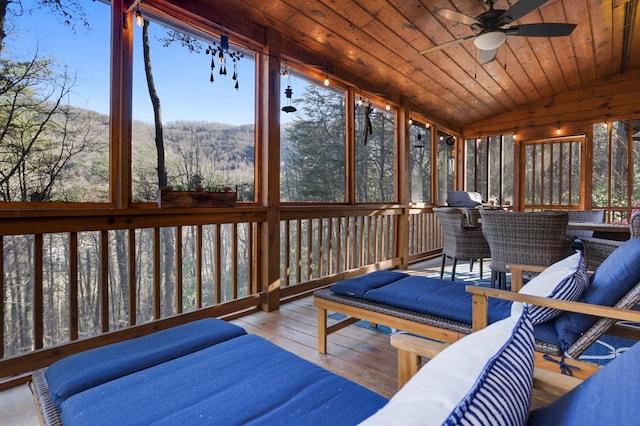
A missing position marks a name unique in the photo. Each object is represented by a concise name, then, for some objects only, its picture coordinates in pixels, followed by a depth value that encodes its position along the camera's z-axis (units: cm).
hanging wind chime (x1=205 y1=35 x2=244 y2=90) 269
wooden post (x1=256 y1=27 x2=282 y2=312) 316
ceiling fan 269
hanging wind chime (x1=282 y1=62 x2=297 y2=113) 338
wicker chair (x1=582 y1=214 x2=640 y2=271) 248
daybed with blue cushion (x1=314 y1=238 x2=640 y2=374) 138
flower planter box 244
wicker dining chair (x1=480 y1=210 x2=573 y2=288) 272
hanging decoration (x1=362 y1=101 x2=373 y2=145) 437
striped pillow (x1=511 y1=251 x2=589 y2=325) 141
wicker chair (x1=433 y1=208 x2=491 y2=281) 372
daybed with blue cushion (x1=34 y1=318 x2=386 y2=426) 93
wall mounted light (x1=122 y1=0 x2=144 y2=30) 222
